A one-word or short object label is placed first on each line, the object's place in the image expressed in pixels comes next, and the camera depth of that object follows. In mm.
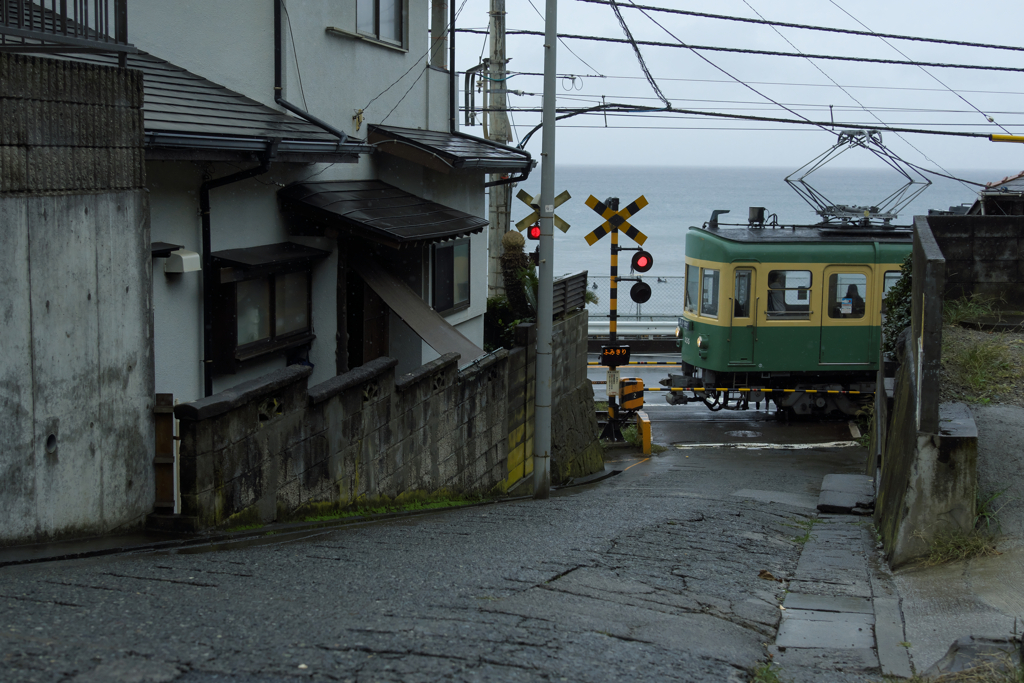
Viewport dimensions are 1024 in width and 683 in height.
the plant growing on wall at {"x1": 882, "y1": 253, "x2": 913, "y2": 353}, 11531
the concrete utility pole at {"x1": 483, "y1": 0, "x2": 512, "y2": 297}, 18609
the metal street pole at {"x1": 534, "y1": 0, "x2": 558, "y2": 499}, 11023
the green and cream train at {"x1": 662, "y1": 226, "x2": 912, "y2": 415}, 18094
